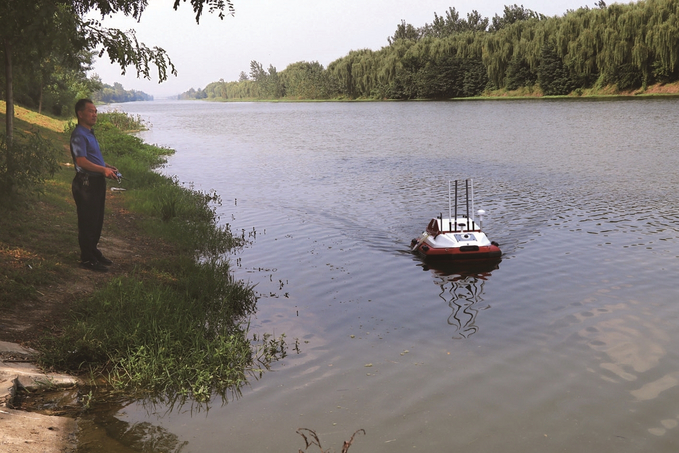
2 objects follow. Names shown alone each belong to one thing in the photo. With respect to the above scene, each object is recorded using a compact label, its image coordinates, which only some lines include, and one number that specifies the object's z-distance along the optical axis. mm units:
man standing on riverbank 9484
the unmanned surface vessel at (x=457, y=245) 14055
